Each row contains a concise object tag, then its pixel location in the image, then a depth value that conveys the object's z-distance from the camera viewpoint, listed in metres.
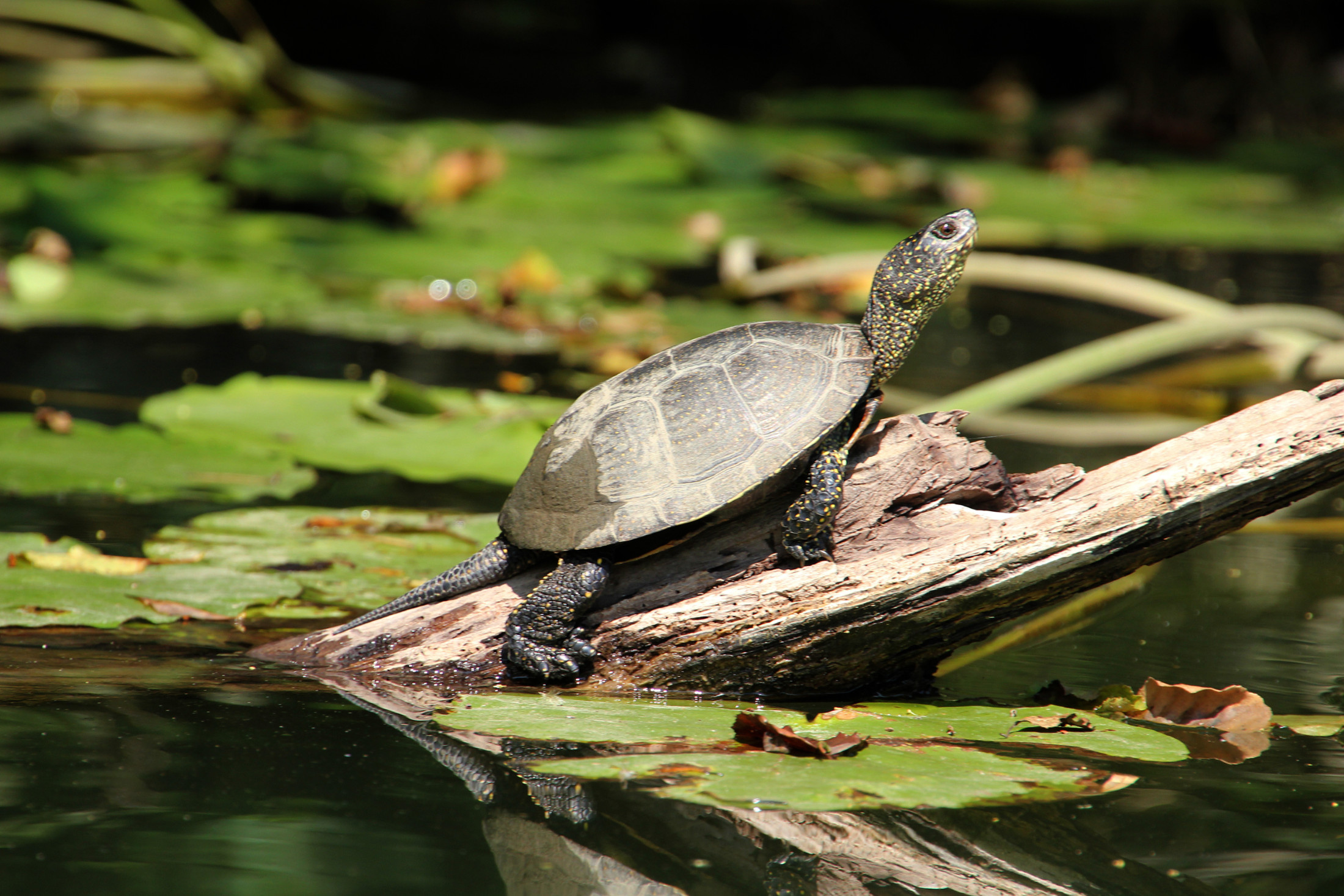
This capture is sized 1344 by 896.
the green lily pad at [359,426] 8.07
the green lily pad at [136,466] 7.44
